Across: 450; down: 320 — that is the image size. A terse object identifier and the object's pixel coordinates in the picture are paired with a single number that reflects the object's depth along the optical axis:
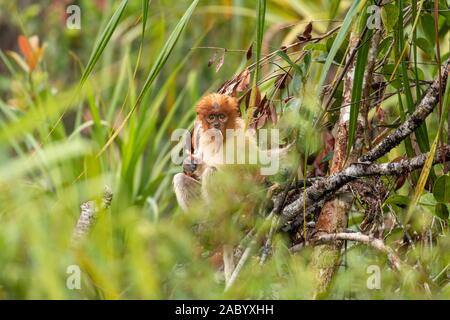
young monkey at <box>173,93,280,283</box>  4.74
